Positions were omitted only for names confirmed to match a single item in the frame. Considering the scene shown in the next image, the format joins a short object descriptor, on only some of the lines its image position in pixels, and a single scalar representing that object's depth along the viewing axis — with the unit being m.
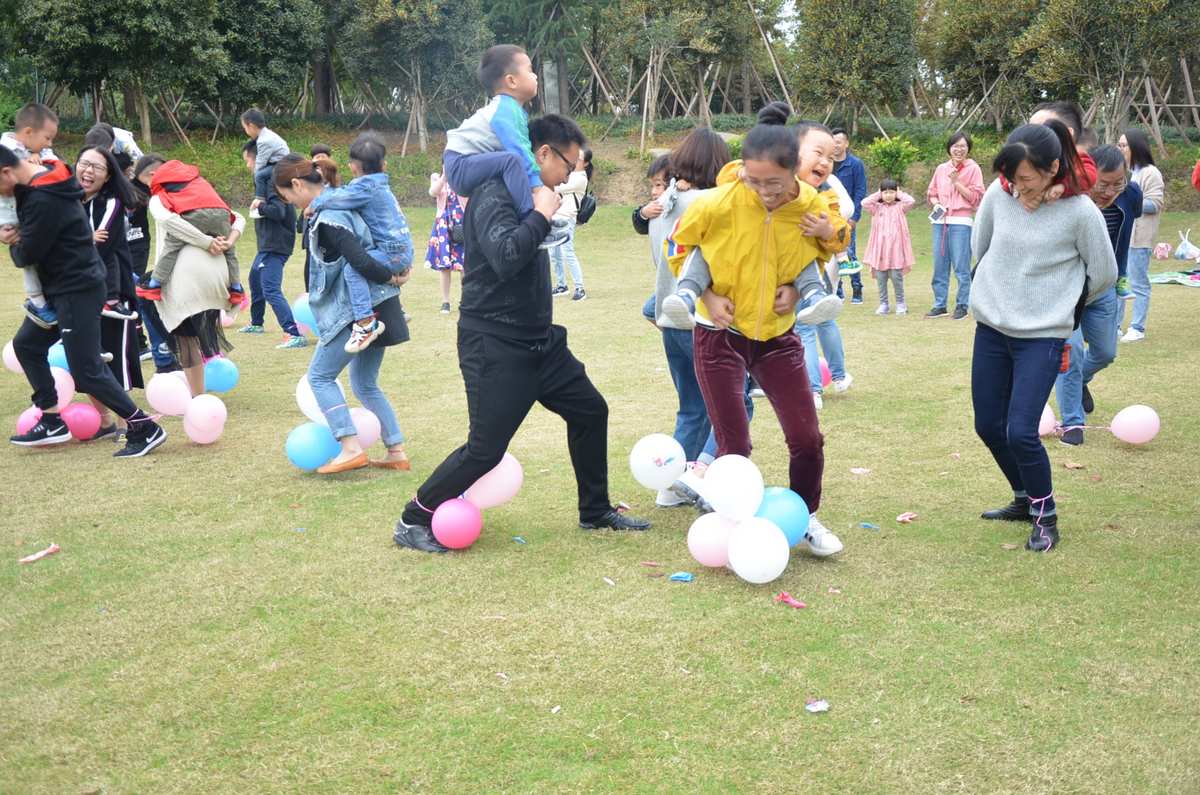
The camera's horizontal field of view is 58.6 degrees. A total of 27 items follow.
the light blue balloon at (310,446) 6.07
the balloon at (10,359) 7.63
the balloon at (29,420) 7.09
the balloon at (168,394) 7.08
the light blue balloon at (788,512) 4.51
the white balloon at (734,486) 4.39
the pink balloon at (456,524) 4.80
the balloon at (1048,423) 6.61
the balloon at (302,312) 9.84
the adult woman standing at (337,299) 5.83
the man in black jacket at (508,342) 4.42
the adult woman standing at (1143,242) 9.77
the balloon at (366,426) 6.22
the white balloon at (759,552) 4.29
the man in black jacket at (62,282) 6.15
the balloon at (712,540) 4.50
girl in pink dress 11.96
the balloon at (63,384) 7.33
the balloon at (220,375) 8.00
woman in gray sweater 4.62
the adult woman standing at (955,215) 11.37
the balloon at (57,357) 7.72
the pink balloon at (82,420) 7.03
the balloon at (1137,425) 6.40
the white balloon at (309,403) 6.35
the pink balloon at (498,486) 5.01
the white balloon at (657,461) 5.07
